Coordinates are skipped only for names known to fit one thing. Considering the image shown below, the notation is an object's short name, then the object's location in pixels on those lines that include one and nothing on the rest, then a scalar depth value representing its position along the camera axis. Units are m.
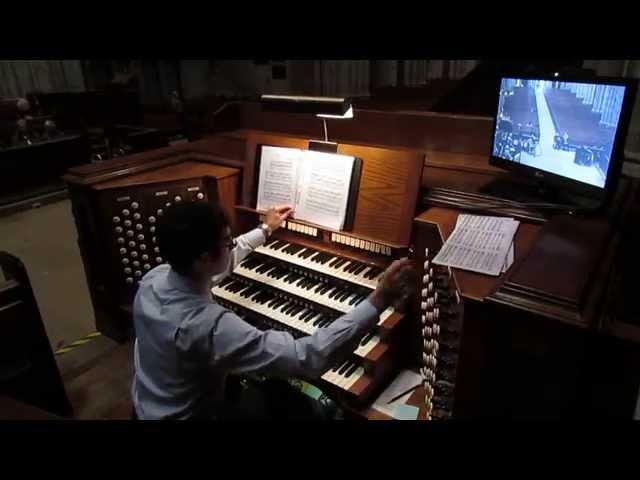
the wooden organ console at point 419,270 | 1.22
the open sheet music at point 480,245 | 1.47
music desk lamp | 2.23
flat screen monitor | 1.58
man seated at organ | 1.48
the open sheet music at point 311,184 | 2.35
